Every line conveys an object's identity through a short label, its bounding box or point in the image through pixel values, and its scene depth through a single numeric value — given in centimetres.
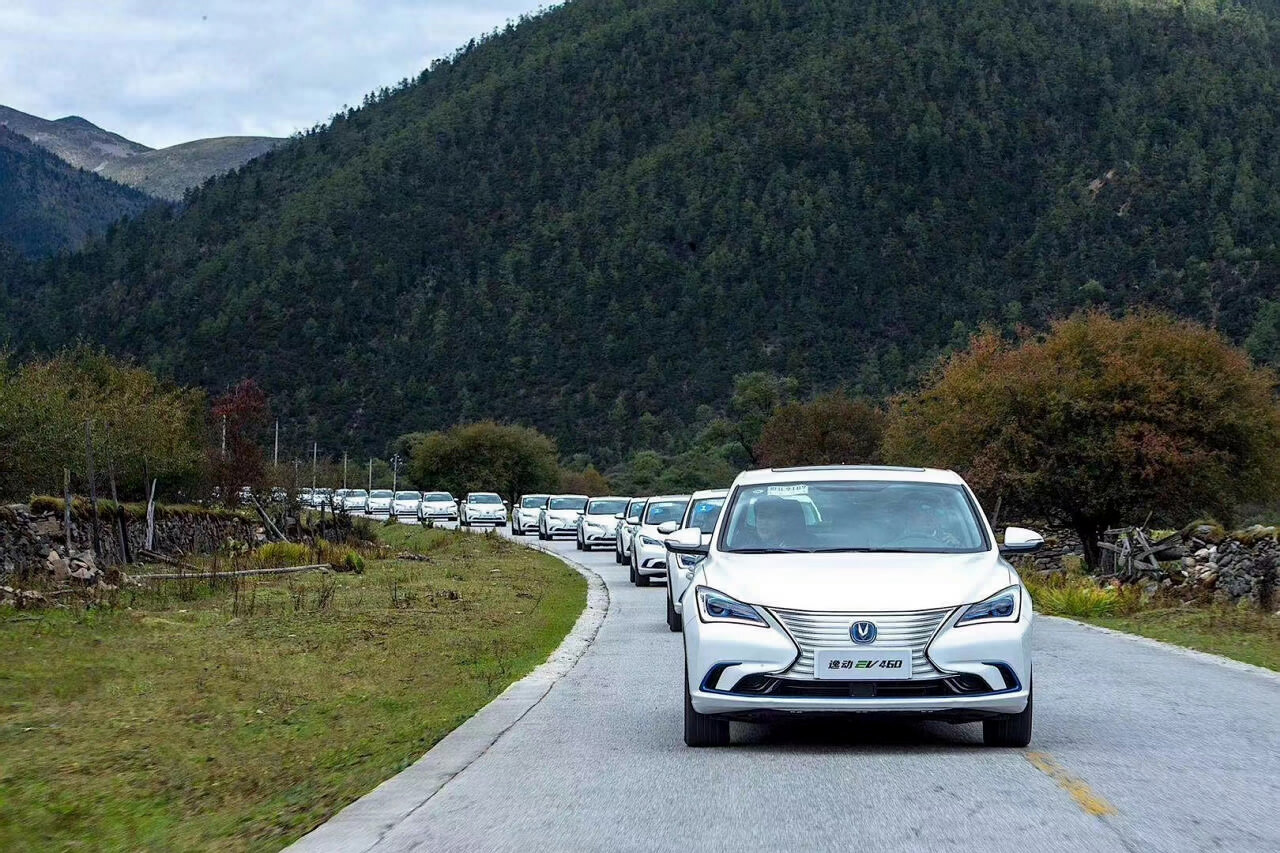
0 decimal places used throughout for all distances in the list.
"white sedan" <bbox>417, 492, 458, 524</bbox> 7388
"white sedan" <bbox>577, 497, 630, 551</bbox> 4550
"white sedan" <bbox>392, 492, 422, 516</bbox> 7766
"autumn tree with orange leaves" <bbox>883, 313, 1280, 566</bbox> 3572
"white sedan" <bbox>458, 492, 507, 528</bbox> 6981
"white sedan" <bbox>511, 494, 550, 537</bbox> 6162
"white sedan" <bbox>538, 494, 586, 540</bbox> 5419
